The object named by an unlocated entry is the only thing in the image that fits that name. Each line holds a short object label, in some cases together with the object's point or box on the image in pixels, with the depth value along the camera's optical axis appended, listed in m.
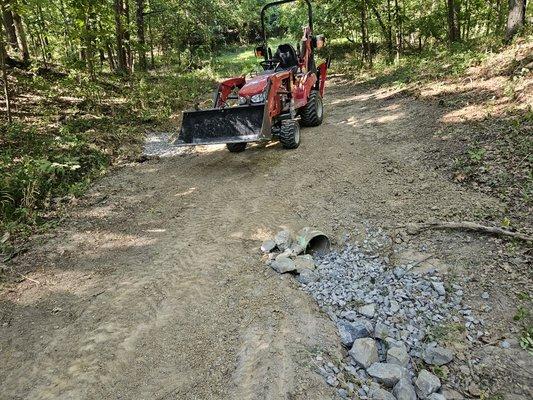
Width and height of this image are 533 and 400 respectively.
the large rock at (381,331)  3.35
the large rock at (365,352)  3.07
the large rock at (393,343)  3.23
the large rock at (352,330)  3.31
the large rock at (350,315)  3.54
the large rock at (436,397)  2.79
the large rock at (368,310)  3.57
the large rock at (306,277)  4.05
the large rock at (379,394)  2.77
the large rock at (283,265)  4.17
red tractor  6.84
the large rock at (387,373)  2.91
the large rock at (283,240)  4.59
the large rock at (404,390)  2.79
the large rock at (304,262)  4.22
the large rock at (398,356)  3.08
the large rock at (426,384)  2.84
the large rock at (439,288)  3.71
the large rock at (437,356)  3.09
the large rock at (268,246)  4.59
